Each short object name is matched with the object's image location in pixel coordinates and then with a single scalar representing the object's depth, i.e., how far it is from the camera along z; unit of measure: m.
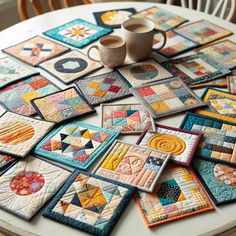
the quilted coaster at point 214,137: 0.80
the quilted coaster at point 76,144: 0.80
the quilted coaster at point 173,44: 1.19
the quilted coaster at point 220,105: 0.92
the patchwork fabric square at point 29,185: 0.70
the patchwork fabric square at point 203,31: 1.26
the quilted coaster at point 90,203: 0.68
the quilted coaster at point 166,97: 0.94
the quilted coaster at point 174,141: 0.80
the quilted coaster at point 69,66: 1.08
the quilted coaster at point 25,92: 0.96
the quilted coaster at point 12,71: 1.07
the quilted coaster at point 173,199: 0.69
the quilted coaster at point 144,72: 1.06
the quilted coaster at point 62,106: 0.92
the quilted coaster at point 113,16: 1.37
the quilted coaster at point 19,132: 0.82
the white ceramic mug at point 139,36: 1.11
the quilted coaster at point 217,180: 0.72
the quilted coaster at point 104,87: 1.00
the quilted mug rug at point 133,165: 0.75
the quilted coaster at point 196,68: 1.06
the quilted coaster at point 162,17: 1.35
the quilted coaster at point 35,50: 1.17
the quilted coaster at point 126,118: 0.89
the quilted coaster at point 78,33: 1.26
